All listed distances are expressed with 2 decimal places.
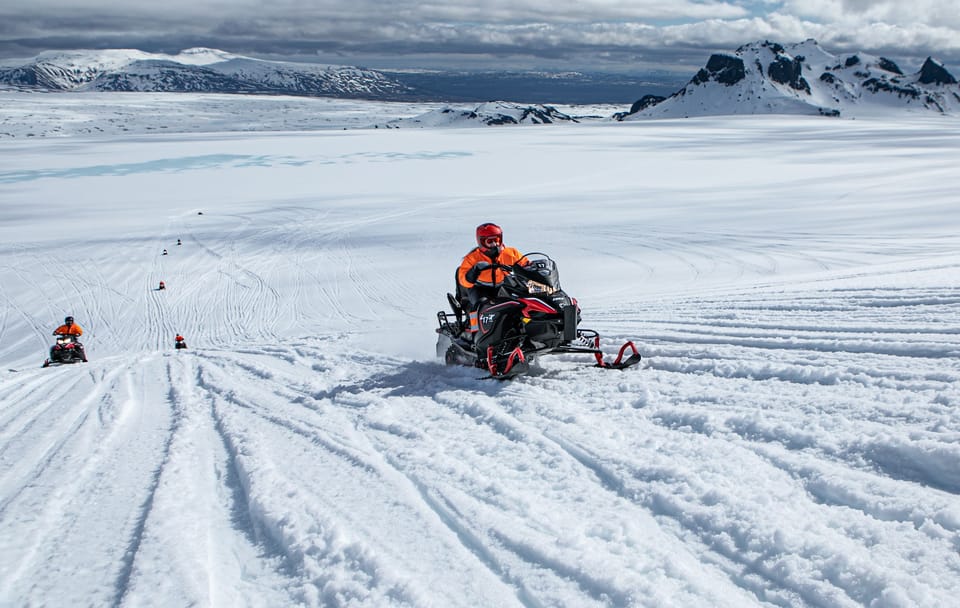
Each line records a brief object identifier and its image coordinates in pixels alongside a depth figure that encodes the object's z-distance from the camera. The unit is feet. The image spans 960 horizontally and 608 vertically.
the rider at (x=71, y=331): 39.58
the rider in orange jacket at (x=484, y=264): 20.98
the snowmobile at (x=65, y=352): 38.68
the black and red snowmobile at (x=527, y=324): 19.12
